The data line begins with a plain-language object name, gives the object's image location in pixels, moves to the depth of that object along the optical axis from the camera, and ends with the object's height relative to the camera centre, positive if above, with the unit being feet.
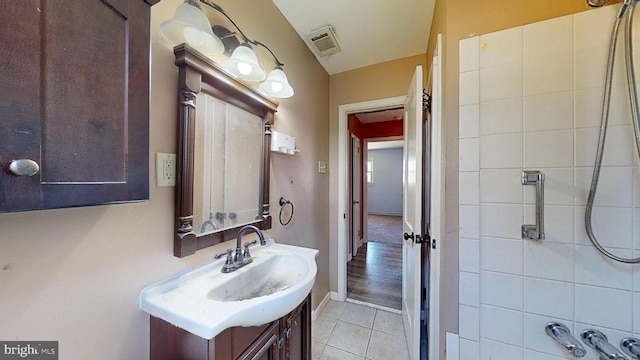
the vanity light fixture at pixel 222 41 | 2.64 +1.94
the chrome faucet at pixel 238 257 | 3.21 -1.23
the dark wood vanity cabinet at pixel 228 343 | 2.23 -1.90
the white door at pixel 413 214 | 4.47 -0.79
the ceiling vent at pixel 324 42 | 5.63 +3.87
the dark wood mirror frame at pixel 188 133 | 2.82 +0.64
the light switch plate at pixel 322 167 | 6.93 +0.45
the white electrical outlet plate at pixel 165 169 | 2.67 +0.13
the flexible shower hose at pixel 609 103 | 2.75 +1.04
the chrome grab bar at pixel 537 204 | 3.16 -0.34
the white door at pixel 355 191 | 11.46 -0.61
